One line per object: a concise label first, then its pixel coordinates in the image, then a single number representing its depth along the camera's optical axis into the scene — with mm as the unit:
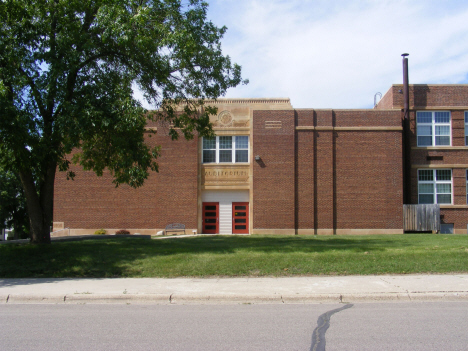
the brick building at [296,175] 26984
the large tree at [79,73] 12969
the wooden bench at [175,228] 27156
